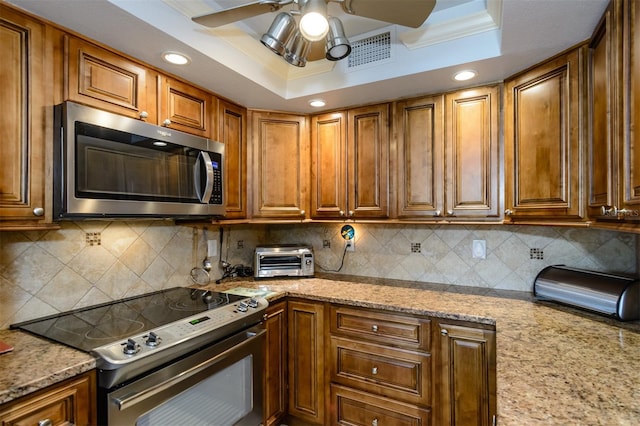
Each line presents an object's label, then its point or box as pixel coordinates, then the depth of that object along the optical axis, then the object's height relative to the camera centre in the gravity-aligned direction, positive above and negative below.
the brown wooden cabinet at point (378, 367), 1.81 -0.89
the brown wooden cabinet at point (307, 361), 2.09 -0.95
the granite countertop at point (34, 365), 0.99 -0.50
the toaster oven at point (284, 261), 2.54 -0.37
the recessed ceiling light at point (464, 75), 1.82 +0.78
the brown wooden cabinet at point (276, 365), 2.04 -0.96
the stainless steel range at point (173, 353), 1.23 -0.60
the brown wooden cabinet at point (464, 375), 1.62 -0.82
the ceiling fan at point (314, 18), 1.16 +0.73
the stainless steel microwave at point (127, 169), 1.34 +0.21
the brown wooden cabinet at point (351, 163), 2.27 +0.36
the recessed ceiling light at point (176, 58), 1.62 +0.78
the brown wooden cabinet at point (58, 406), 0.99 -0.61
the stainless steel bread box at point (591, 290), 1.49 -0.38
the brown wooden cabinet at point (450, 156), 1.96 +0.36
